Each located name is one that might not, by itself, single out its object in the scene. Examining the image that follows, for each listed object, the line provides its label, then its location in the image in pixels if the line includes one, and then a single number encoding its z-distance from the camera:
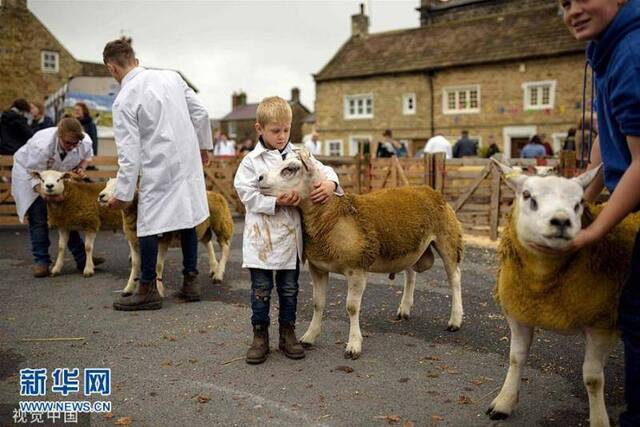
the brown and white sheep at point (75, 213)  7.36
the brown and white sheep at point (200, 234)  6.38
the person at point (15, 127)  10.28
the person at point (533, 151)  15.23
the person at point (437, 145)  17.61
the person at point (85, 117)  11.71
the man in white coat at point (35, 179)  7.43
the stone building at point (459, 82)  26.89
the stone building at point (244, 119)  63.00
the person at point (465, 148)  19.34
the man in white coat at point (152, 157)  5.54
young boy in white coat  4.31
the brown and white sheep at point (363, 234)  4.34
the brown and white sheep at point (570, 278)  2.92
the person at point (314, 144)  20.55
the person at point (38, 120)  11.62
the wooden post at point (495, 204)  11.30
